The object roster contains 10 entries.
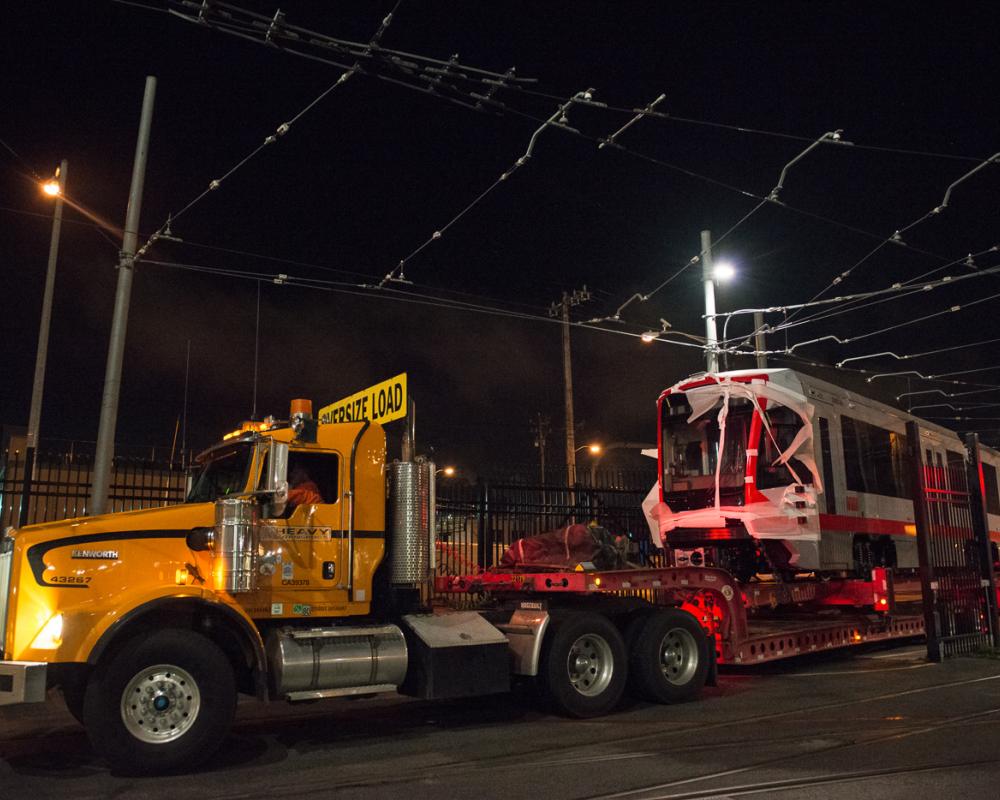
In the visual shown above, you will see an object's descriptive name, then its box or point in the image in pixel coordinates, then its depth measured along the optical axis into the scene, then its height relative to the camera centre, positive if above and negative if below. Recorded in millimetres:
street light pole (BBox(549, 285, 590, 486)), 27609 +7348
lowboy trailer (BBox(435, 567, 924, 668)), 8789 -208
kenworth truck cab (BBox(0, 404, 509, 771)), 6277 -94
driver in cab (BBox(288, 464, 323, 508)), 7679 +837
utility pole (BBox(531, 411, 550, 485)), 55088 +9364
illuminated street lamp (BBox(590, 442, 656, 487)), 54797 +8696
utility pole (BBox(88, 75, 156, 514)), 11071 +3442
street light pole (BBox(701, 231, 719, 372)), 16125 +5206
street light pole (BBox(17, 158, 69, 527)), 14797 +4427
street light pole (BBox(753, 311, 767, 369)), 16984 +4691
